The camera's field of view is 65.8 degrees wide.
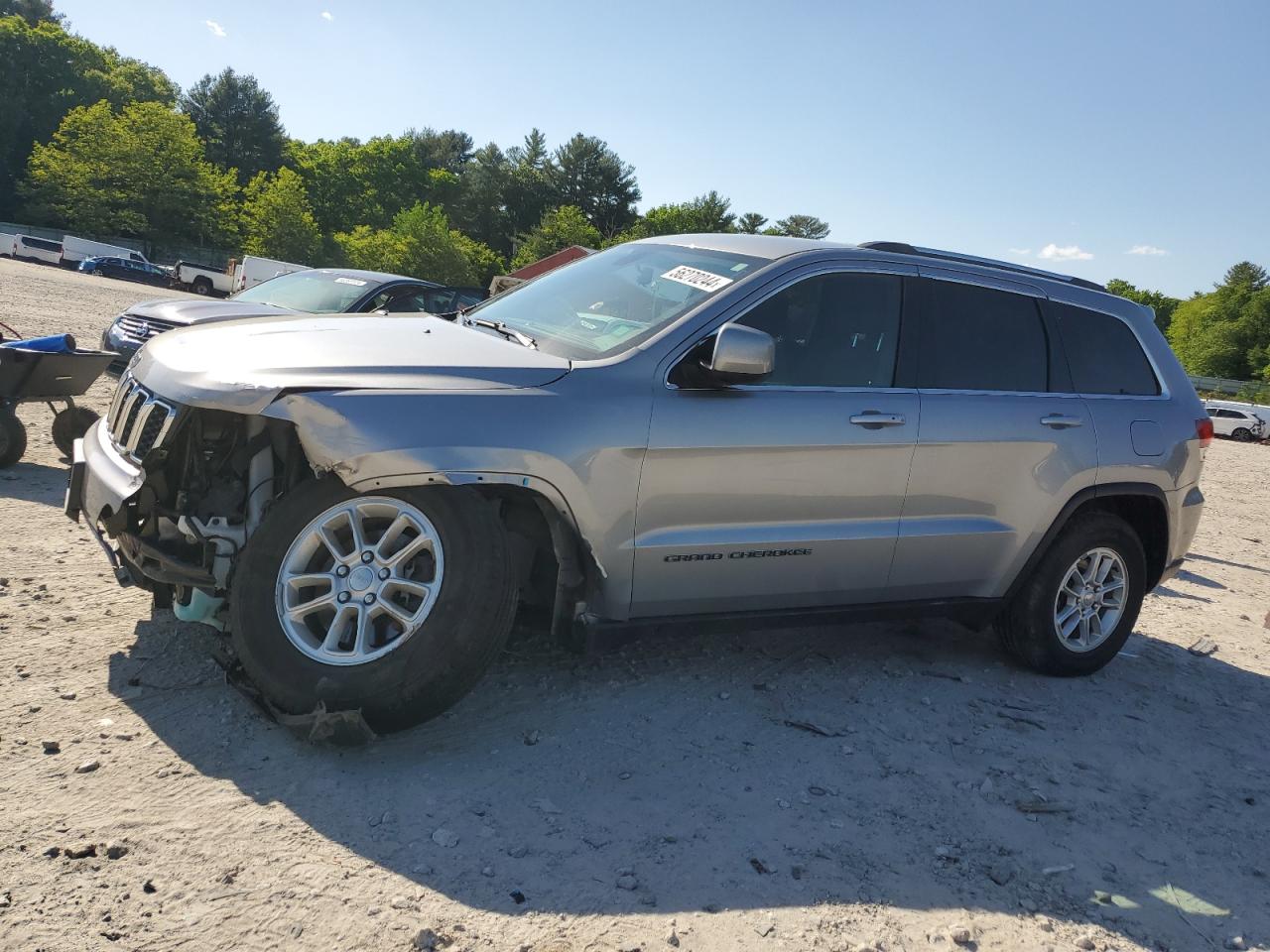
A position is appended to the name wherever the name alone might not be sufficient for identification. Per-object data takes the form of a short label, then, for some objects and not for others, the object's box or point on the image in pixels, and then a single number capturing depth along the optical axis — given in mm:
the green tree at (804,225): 89350
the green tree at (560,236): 69000
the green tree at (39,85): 72750
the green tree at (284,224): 64438
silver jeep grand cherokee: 3303
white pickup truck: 46594
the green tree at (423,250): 57594
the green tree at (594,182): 84750
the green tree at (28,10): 96062
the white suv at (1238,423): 42031
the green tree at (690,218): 76869
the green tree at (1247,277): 88794
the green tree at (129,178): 65188
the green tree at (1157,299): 107125
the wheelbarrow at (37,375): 6234
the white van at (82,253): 50125
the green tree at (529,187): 86875
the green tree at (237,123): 86125
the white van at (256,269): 29256
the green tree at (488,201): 89188
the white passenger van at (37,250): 49938
